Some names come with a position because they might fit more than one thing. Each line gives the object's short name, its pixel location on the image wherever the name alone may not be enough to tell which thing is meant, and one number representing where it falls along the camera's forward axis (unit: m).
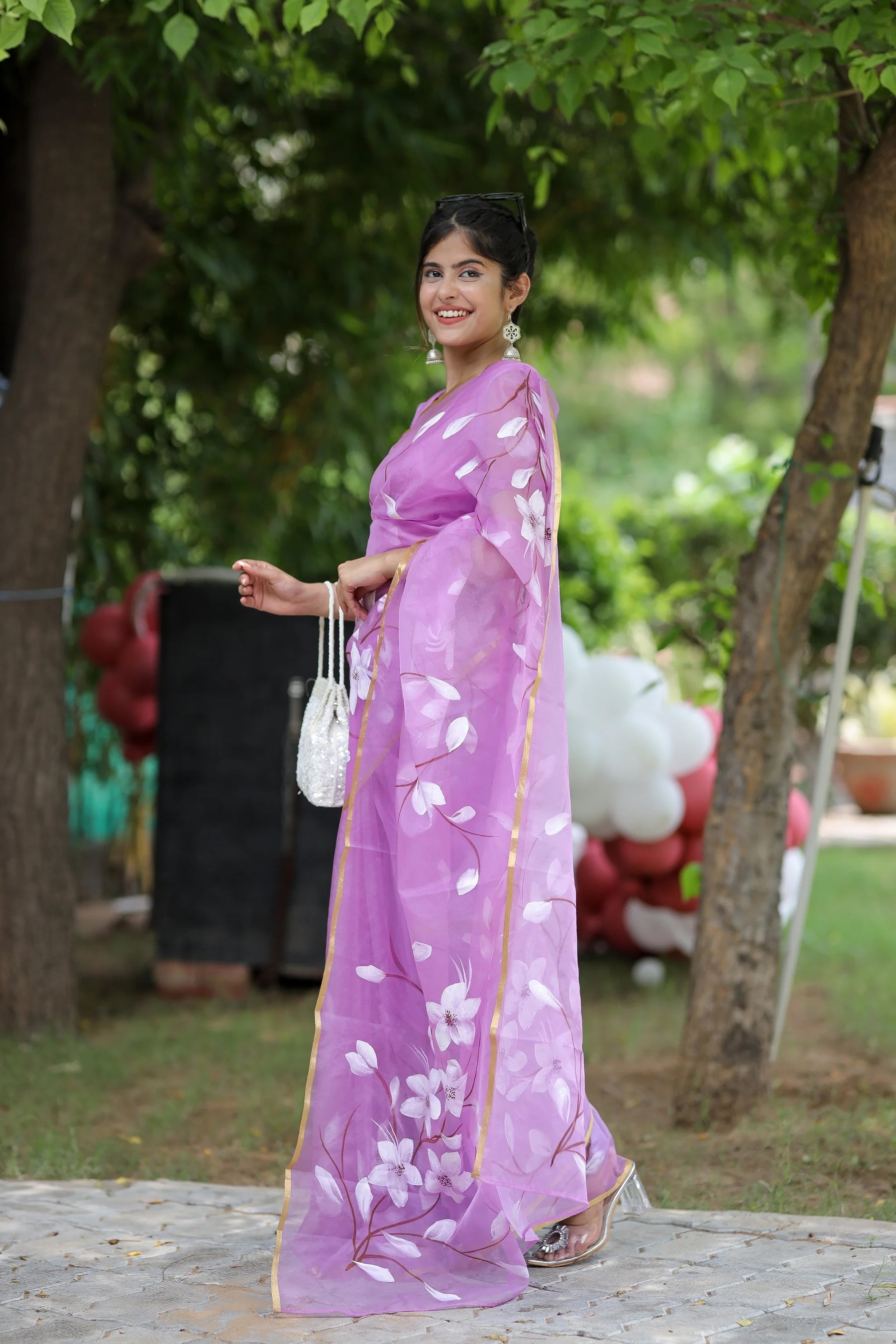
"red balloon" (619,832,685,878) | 9.57
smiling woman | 4.50
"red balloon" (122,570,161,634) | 10.33
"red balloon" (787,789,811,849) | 9.81
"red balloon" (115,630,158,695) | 10.62
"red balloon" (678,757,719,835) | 9.57
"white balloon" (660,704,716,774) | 9.62
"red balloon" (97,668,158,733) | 10.75
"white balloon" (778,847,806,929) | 9.48
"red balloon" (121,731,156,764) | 11.09
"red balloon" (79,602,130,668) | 10.76
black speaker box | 9.66
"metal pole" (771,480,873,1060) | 6.79
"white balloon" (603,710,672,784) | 9.27
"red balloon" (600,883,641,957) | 10.10
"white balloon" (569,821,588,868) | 9.51
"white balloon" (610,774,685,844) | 9.27
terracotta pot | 19.62
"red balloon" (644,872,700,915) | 9.75
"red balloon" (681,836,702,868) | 9.70
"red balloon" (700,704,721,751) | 10.19
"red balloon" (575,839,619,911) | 10.07
